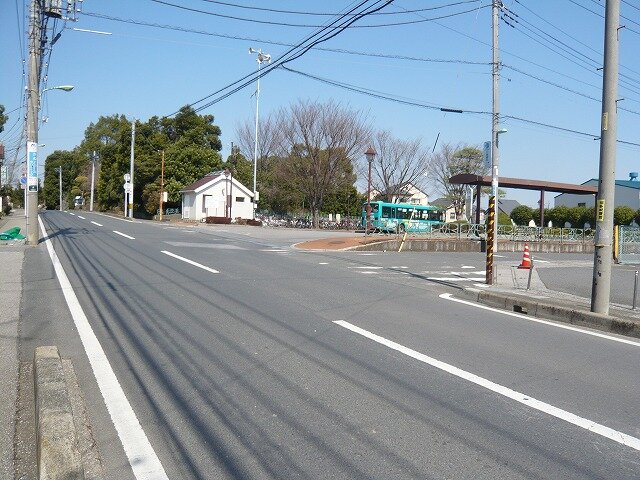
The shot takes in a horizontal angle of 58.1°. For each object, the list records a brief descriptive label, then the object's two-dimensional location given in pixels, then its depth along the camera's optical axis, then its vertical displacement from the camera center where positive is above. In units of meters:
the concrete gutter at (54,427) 3.91 -1.72
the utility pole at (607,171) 10.49 +0.87
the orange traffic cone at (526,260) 20.82 -1.62
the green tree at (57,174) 113.56 +6.38
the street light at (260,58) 47.78 +12.97
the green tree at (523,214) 61.00 +0.26
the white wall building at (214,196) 56.88 +1.35
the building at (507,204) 94.32 +2.01
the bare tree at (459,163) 56.34 +5.15
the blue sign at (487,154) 19.58 +2.09
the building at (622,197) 62.22 +2.48
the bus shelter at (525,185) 32.28 +1.99
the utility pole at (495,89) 24.96 +5.69
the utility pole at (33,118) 20.70 +3.25
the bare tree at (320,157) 50.00 +4.98
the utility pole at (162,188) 57.78 +2.08
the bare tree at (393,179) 53.84 +3.36
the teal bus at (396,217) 50.59 -0.30
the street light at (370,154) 28.03 +2.89
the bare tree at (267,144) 59.16 +7.31
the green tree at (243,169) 68.69 +4.97
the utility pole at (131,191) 55.41 +1.63
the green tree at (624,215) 52.38 +0.34
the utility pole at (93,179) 86.17 +4.30
